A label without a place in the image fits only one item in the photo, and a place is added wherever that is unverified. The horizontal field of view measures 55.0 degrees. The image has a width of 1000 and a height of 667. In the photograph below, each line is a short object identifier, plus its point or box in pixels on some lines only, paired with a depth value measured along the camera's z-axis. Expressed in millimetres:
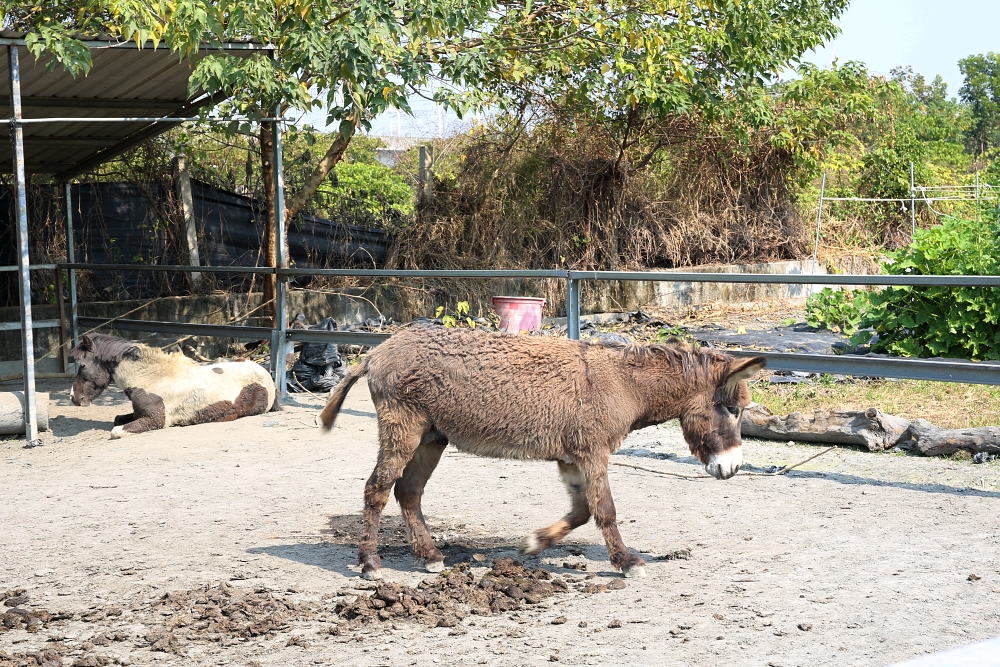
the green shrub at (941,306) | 10195
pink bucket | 11789
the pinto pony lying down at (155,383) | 9266
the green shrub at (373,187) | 16312
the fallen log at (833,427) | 7543
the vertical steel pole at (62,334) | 12703
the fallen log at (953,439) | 7129
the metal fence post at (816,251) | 18316
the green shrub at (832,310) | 13141
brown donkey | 4926
